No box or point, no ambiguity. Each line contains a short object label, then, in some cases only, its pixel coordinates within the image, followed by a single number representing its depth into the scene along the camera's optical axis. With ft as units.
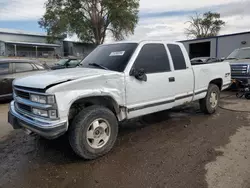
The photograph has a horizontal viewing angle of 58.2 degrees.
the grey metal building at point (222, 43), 67.26
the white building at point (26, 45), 118.32
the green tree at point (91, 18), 119.55
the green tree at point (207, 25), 179.71
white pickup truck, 10.46
